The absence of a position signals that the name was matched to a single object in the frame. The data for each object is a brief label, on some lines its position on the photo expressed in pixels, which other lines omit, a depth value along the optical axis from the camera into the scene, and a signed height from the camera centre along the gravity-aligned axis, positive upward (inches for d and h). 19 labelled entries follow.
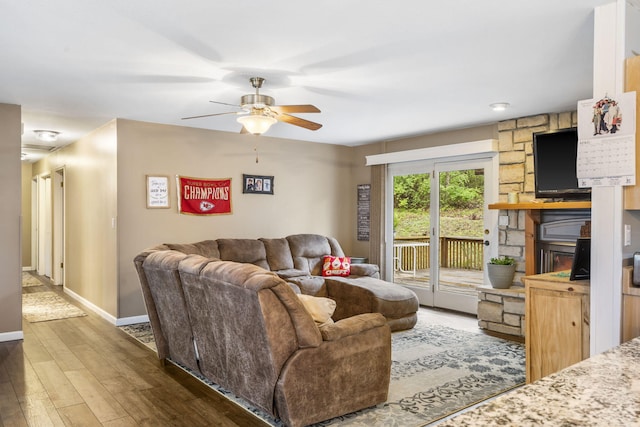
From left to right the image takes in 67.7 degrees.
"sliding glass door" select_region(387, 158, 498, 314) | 223.6 -10.8
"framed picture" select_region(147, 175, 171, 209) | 215.9 +7.1
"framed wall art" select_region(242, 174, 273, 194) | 246.2 +12.3
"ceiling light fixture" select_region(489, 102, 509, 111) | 179.6 +38.9
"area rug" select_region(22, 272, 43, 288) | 310.2 -49.8
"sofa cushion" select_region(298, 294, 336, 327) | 110.5 -23.7
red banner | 224.2 +5.6
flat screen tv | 170.7 +15.5
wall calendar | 89.4 +12.9
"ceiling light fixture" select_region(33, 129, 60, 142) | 237.3 +36.9
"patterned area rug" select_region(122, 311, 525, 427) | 114.1 -50.4
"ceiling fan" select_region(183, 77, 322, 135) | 148.3 +30.6
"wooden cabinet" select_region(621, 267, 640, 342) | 89.8 -19.2
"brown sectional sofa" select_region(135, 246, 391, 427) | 100.1 -31.3
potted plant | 197.0 -26.9
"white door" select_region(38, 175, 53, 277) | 336.2 -15.0
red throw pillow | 236.5 -29.6
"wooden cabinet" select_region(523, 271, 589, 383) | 103.1 -26.0
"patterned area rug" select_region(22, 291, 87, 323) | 221.3 -50.6
